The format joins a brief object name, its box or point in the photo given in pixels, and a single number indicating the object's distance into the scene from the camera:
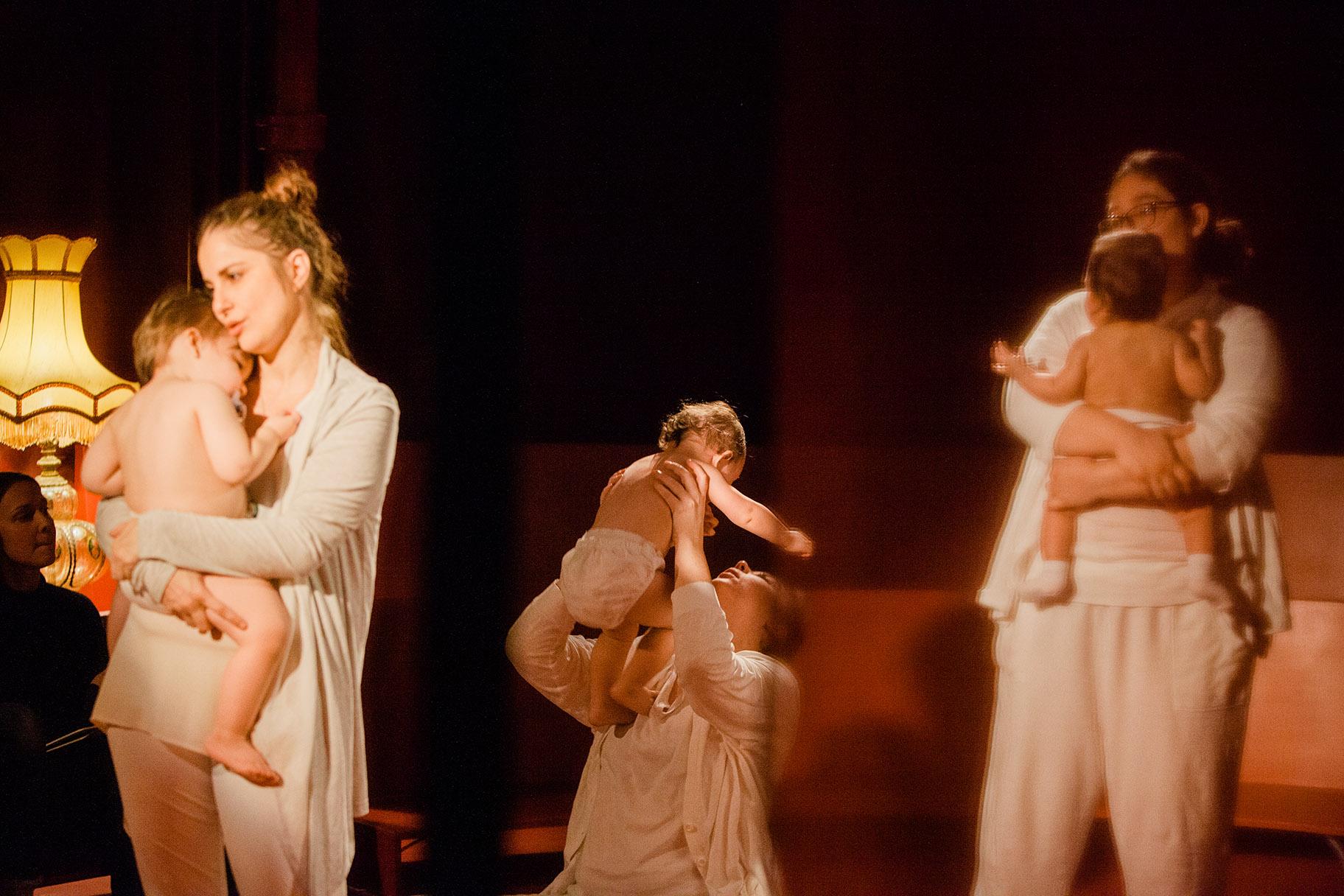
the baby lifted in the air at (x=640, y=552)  2.65
